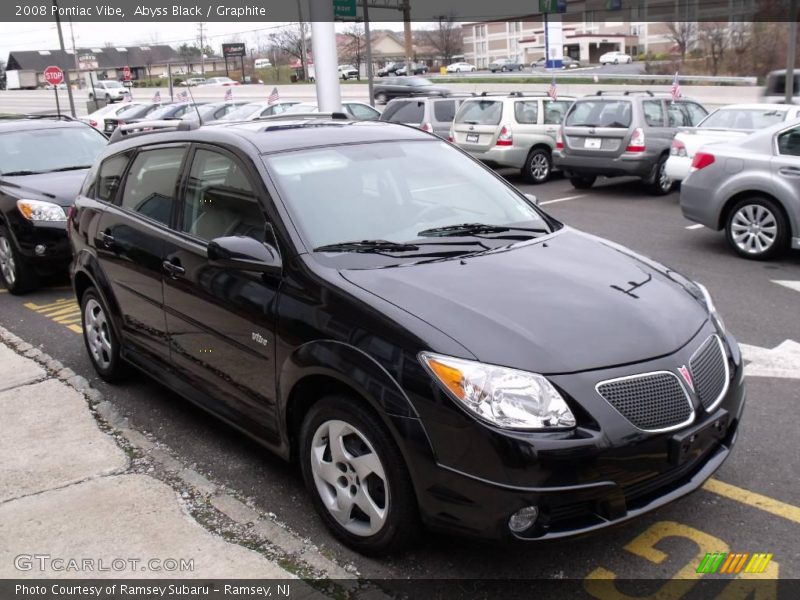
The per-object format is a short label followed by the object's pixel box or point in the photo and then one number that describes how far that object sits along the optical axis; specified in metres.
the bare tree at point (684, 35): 52.76
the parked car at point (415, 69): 65.00
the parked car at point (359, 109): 19.81
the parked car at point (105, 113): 26.72
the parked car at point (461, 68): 73.81
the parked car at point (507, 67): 67.50
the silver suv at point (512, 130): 15.35
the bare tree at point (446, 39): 83.44
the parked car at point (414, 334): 2.82
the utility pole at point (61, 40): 33.03
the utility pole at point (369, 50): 26.06
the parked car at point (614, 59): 74.81
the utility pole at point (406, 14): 34.12
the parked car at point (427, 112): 17.25
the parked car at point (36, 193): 8.11
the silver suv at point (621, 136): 13.40
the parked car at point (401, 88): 38.08
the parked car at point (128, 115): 25.97
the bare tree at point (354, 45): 62.74
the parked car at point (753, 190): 8.15
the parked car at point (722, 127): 12.09
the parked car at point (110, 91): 53.94
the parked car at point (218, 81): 60.91
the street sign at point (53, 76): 29.23
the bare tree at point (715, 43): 42.47
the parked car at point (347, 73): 61.59
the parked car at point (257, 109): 19.67
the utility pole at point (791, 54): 17.89
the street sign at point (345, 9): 25.71
